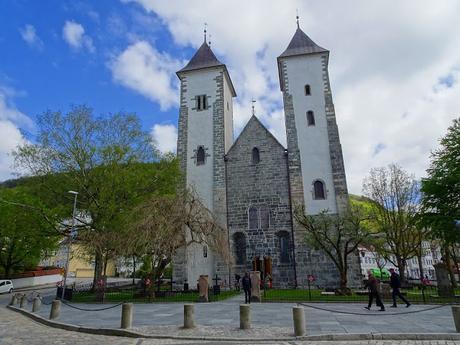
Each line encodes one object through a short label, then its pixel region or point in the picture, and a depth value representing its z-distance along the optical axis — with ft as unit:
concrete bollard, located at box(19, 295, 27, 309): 58.38
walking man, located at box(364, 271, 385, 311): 43.36
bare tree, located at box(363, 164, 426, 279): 99.55
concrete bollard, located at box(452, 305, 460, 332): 28.05
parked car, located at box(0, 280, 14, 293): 107.57
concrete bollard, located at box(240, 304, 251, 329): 32.14
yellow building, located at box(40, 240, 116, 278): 203.66
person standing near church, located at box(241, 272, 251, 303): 52.26
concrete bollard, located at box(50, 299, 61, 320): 42.32
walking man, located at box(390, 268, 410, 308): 45.75
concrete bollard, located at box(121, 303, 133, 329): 33.42
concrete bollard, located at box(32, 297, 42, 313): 51.43
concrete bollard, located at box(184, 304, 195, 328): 33.24
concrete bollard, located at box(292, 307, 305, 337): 28.84
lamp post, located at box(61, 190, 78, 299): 64.87
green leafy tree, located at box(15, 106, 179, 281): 69.87
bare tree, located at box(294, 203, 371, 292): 64.18
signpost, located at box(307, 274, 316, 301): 74.75
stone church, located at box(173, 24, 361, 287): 80.59
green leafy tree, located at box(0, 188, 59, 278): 68.52
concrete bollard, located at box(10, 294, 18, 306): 64.17
